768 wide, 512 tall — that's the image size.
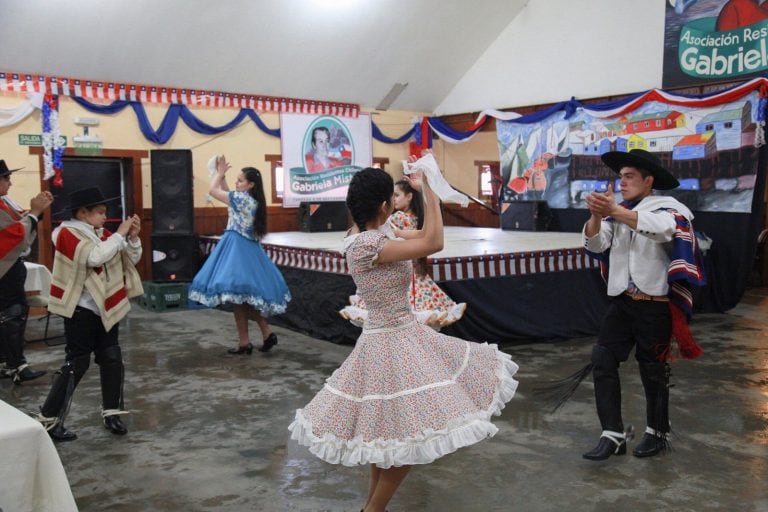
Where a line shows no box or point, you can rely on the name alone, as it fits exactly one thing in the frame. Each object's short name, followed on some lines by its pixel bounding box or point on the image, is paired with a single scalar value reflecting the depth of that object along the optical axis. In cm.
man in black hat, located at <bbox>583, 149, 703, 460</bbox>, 337
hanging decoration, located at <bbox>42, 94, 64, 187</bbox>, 879
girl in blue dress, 574
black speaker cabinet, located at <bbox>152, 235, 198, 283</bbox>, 877
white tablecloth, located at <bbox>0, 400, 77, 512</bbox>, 193
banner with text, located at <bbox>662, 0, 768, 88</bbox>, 802
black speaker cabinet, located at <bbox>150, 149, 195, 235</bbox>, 894
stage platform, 629
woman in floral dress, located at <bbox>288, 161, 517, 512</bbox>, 233
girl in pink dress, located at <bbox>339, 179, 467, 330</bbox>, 455
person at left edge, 509
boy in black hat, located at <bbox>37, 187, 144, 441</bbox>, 370
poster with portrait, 1118
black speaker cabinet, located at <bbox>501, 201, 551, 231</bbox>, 1036
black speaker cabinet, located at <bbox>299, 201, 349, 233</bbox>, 1049
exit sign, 866
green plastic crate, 842
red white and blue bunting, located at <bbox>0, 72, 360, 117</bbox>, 868
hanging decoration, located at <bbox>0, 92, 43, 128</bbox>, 846
